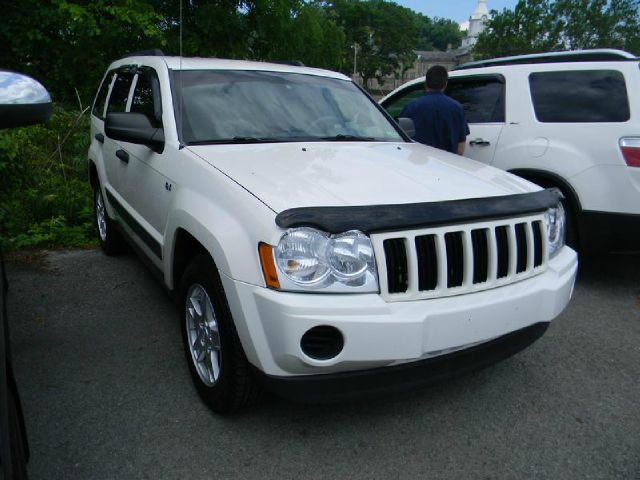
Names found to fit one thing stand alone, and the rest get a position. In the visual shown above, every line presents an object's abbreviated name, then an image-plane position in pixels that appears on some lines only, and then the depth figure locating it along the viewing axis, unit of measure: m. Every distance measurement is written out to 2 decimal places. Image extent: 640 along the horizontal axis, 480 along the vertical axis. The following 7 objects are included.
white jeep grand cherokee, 2.12
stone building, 84.56
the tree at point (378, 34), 76.38
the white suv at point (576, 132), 4.24
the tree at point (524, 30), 36.91
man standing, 5.04
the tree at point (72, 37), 6.45
